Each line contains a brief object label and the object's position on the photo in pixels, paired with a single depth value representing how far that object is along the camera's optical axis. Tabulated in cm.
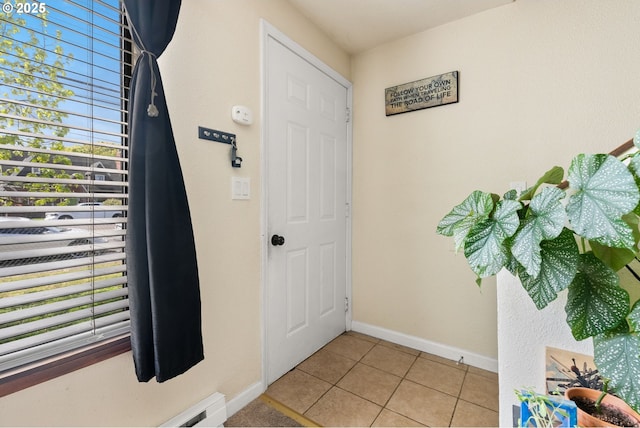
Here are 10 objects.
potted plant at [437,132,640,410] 51
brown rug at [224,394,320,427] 142
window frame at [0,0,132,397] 86
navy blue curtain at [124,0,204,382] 101
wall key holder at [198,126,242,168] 136
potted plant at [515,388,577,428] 66
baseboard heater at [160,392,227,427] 125
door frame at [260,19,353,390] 164
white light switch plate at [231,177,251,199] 150
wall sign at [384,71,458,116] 199
